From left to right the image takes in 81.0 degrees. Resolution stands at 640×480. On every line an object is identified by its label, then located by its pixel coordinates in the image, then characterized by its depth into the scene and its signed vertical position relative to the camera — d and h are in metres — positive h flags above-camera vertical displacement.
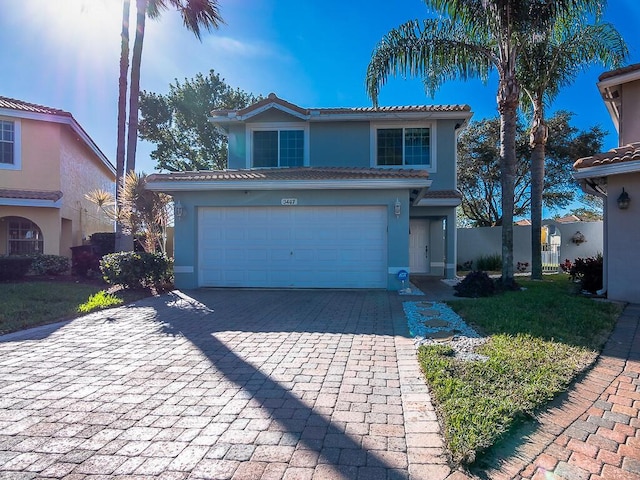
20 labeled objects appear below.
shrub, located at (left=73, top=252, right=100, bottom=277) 13.90 -0.81
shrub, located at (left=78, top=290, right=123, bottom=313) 8.41 -1.44
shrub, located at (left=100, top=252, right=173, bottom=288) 10.45 -0.73
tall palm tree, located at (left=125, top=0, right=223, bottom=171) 13.13 +8.24
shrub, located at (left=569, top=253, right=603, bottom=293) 9.96 -0.73
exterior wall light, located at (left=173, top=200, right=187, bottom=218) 11.31 +1.00
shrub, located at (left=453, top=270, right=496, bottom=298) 9.62 -1.07
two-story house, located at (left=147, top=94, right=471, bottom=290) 10.82 +0.55
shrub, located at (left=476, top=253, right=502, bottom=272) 18.61 -0.86
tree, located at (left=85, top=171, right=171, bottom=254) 12.04 +1.06
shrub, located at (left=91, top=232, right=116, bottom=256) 15.13 +0.02
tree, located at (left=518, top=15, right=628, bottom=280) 11.38 +6.01
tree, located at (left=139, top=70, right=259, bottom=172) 26.95 +8.75
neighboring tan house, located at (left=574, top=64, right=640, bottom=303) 8.25 +0.78
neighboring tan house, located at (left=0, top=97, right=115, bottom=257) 14.33 +2.56
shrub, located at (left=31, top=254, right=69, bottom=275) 13.34 -0.82
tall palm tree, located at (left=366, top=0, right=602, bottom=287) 9.81 +5.60
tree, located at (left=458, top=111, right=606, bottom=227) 22.44 +5.26
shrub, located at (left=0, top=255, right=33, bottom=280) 12.38 -0.85
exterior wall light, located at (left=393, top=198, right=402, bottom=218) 10.75 +1.06
